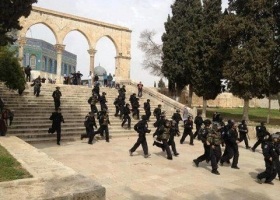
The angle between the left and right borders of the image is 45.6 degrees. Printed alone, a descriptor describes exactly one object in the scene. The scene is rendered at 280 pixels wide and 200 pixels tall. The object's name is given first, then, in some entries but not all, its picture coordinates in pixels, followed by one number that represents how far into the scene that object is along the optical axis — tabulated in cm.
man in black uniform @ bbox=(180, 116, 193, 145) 1497
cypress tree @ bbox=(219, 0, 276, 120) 2153
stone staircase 1540
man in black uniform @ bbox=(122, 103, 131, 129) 1819
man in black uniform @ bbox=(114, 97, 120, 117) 2019
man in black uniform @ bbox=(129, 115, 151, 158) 1186
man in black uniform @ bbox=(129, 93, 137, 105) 2062
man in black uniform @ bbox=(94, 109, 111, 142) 1488
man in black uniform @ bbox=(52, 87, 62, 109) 1834
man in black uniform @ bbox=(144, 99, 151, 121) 2017
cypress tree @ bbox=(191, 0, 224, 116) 2495
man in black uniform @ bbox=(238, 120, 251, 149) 1477
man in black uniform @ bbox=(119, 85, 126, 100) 2084
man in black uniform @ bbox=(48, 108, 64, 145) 1408
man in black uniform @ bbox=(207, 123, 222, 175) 1027
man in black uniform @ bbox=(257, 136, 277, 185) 923
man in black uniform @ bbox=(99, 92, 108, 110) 1958
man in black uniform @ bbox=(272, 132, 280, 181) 934
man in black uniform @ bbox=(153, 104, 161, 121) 1850
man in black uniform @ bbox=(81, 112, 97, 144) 1469
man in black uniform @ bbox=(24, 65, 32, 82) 2500
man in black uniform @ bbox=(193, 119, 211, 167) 1066
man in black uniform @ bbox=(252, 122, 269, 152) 1309
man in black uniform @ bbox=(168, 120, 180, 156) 1215
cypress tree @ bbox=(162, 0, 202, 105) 2928
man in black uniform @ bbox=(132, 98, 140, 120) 2048
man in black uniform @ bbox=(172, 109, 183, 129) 1684
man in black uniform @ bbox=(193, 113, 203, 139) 1614
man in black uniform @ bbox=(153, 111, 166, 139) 1239
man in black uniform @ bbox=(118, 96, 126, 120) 1996
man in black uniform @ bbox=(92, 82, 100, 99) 2091
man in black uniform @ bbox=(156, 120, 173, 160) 1191
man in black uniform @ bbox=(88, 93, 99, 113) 1861
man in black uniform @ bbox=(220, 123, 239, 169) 1117
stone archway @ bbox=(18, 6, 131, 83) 2825
